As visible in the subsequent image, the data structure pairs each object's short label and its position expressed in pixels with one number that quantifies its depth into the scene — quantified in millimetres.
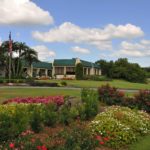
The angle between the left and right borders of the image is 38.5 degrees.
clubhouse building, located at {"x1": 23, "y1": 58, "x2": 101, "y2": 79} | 46375
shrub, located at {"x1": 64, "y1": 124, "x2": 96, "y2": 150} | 4089
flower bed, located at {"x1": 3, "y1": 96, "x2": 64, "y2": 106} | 8785
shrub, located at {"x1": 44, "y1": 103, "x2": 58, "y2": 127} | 6340
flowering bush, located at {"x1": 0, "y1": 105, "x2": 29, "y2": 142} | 4874
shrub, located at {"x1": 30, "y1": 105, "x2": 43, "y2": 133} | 5875
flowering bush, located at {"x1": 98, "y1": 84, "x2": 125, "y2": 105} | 10099
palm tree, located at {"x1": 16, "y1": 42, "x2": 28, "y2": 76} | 39589
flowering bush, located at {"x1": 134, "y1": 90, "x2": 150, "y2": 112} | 9572
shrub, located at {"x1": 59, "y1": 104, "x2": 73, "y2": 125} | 6632
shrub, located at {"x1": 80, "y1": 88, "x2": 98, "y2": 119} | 7442
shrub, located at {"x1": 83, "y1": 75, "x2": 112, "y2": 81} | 38840
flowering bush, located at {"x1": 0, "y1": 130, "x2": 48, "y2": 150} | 3787
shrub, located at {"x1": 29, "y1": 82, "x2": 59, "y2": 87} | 26229
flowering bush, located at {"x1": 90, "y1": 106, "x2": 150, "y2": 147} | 5885
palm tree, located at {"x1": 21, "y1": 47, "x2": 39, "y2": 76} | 40027
